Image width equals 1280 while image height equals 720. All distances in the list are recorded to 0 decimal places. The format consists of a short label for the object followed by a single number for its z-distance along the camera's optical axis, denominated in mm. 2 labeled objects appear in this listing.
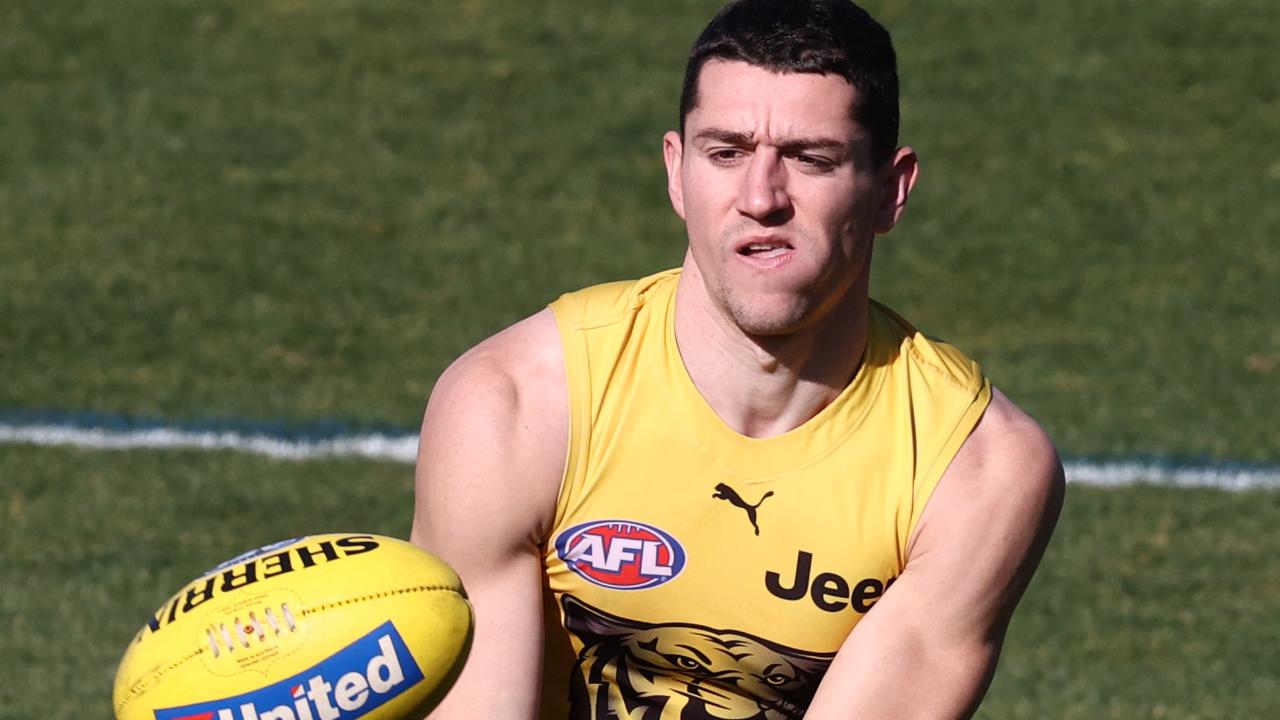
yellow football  7324
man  8594
